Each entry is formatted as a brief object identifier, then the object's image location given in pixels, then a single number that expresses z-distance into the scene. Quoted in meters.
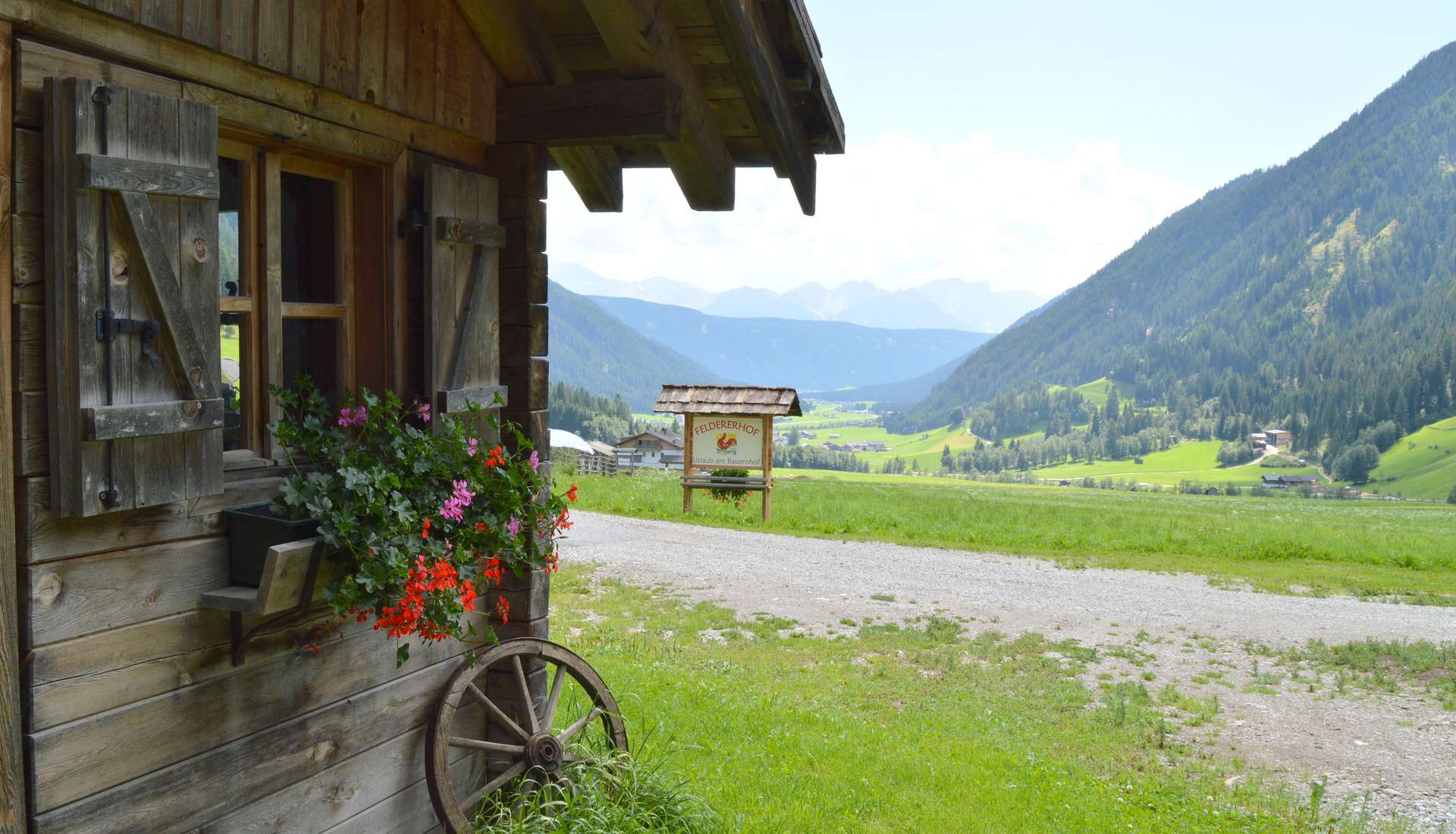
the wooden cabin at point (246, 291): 2.84
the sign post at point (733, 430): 19.78
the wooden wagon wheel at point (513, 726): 4.42
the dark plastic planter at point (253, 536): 3.40
